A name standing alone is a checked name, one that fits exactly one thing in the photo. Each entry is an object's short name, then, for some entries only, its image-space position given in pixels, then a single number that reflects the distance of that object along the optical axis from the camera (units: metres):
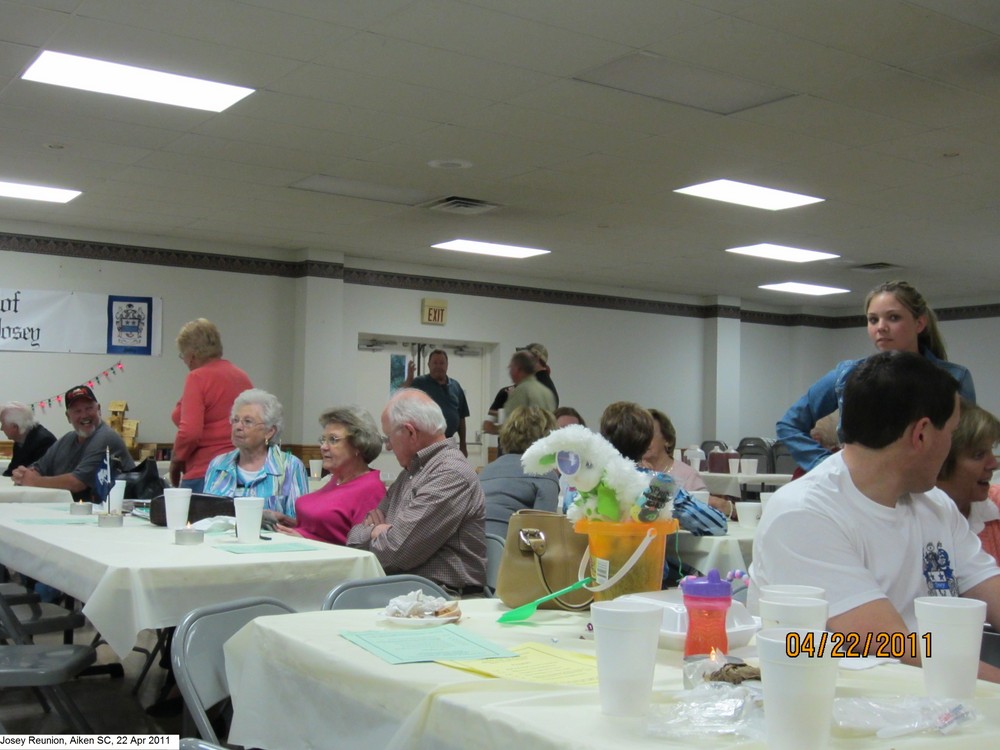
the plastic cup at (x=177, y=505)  3.69
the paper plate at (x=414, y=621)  1.90
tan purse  2.12
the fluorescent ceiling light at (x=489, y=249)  10.51
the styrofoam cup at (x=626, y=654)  1.33
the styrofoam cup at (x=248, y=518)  3.38
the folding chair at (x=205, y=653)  2.07
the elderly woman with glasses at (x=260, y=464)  4.29
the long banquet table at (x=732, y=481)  8.20
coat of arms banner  9.53
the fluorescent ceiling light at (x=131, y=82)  5.30
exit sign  11.95
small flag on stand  4.23
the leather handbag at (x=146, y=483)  4.86
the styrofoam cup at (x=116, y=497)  4.03
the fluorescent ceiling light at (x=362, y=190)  7.83
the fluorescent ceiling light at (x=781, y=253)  10.41
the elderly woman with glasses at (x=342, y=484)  3.91
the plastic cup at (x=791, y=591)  1.58
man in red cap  6.16
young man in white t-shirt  1.97
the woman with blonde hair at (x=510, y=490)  4.29
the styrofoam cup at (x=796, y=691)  1.16
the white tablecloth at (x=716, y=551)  3.97
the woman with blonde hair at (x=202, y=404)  5.41
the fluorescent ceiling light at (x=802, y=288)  13.14
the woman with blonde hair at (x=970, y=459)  2.60
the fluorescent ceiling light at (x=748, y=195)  7.69
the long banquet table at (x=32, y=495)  5.58
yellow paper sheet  1.56
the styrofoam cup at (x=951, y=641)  1.44
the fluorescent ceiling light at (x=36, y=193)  8.21
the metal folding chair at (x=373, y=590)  2.46
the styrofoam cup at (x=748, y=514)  4.50
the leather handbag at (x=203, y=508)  3.86
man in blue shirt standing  9.81
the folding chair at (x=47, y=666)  2.85
